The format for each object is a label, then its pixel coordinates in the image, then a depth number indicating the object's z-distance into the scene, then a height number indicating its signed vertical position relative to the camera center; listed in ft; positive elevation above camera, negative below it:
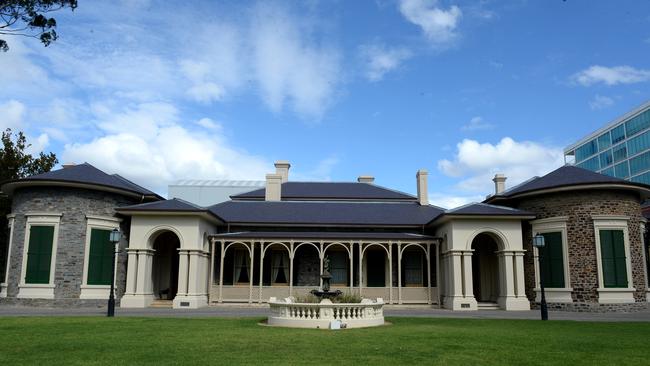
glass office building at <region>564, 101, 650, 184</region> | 209.87 +54.33
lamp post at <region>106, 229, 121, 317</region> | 54.34 -2.90
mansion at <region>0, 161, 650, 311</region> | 68.90 +2.86
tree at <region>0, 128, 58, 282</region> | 92.94 +18.11
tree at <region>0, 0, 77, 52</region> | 40.70 +19.65
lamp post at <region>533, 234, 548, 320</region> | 53.67 +0.44
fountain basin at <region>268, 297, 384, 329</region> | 43.42 -3.85
